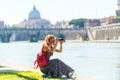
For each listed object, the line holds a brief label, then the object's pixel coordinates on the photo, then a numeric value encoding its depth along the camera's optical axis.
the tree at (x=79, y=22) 192.98
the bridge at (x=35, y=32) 166.75
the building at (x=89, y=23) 191.44
